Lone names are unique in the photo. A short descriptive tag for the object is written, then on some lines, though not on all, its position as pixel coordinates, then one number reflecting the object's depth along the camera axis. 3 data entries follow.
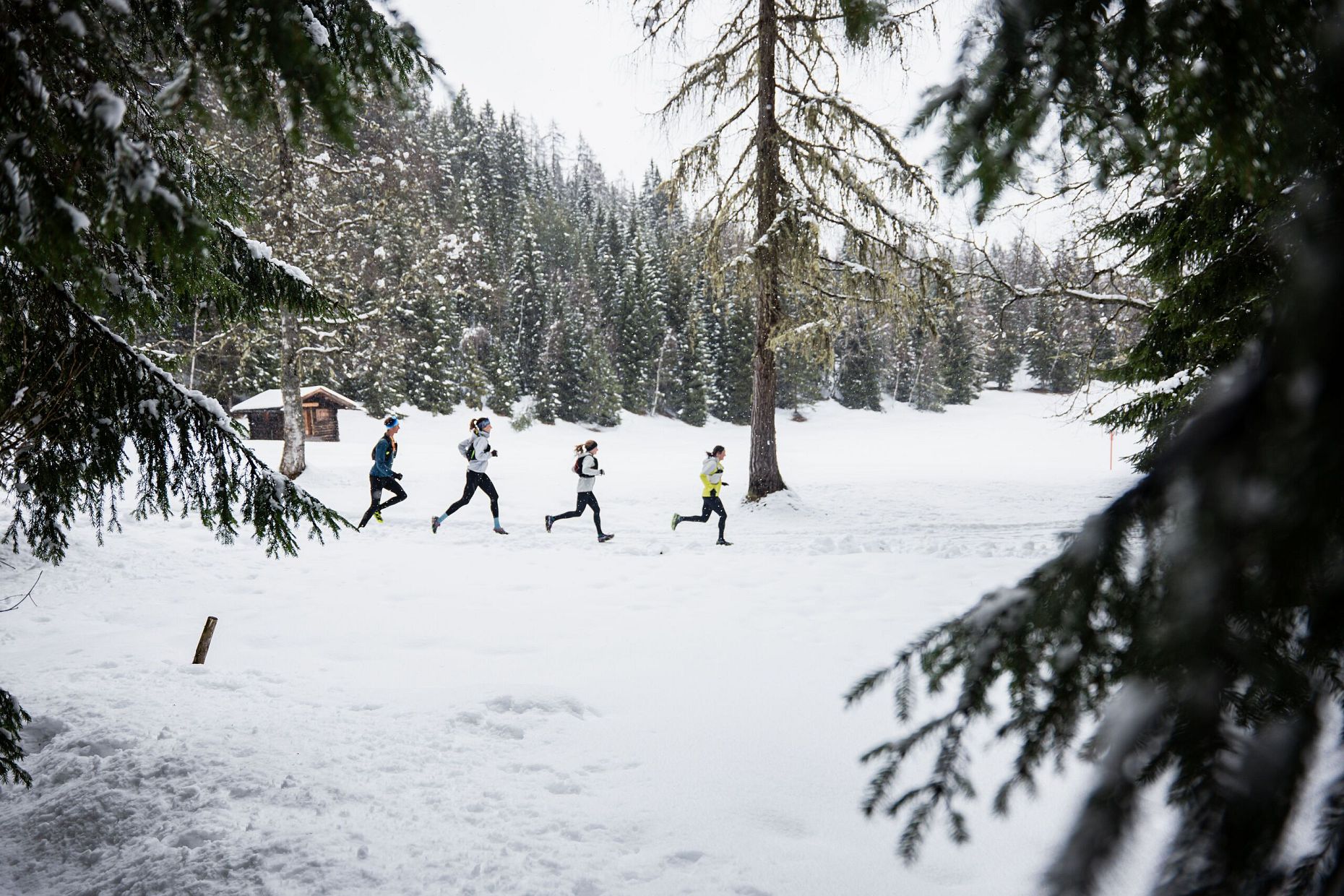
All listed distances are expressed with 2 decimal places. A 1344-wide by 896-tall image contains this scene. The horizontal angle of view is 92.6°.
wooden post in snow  5.09
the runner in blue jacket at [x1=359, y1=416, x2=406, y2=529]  11.16
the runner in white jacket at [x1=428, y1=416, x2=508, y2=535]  11.01
